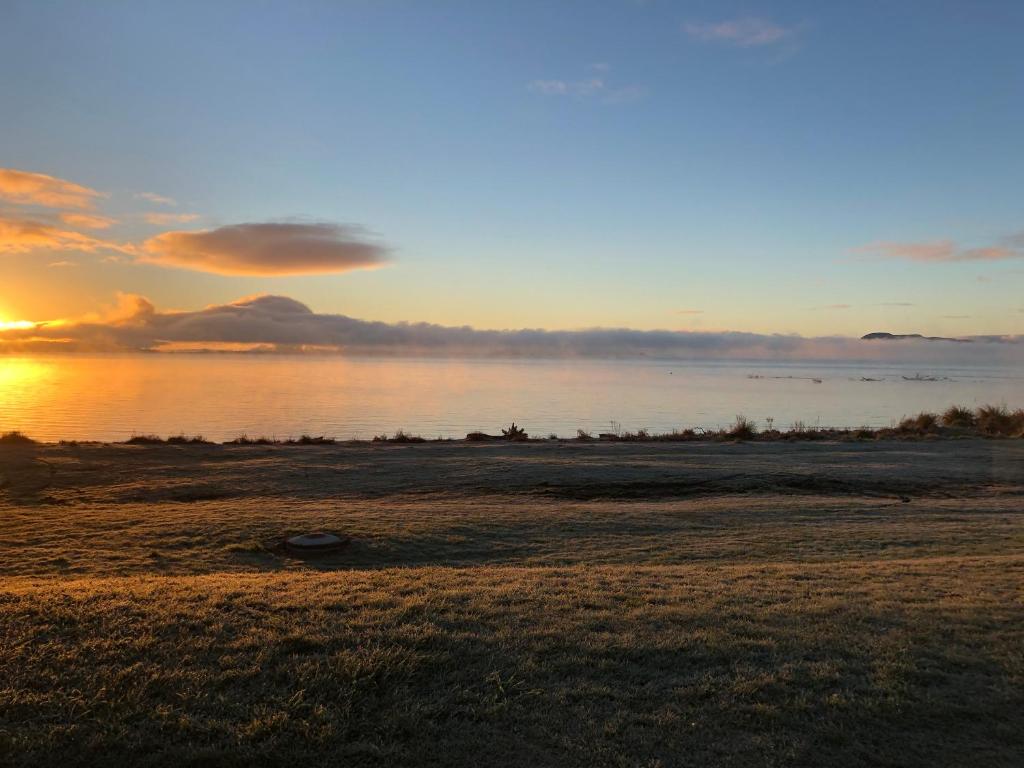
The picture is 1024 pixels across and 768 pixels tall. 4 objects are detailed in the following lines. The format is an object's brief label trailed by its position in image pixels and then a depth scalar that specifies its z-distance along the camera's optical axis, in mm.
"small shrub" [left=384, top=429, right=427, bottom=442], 29422
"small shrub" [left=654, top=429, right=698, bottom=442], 30228
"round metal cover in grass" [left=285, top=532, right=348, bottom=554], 11117
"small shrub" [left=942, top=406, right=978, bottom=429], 35625
